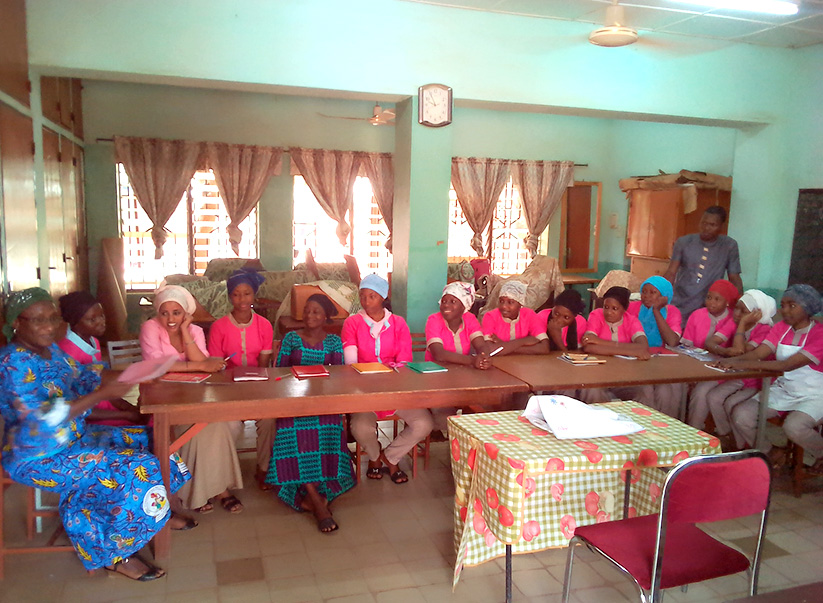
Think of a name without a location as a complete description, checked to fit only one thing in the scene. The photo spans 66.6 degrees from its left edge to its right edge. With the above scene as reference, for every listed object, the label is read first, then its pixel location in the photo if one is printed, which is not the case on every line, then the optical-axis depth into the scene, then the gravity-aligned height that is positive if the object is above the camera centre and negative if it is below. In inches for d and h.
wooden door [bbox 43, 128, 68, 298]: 218.8 -2.7
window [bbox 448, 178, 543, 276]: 387.9 -10.3
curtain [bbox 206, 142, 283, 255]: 329.4 +19.6
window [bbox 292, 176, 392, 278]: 357.7 -10.7
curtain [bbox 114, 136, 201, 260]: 314.7 +18.9
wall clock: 201.6 +35.7
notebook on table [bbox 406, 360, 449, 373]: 138.5 -33.5
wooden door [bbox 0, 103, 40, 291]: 159.3 +1.2
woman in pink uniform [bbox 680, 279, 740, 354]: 174.1 -26.8
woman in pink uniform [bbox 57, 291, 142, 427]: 126.4 -28.1
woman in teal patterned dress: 136.6 -54.6
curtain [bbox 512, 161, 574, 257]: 380.5 +20.1
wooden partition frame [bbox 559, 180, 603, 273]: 392.5 -5.5
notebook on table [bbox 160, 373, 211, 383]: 125.2 -33.8
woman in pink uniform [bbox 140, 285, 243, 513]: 133.8 -47.5
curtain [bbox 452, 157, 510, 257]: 371.2 +19.3
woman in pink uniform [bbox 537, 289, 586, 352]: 170.9 -27.8
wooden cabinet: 283.0 +5.6
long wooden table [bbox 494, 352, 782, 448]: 134.1 -34.0
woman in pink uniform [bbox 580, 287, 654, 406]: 162.2 -29.6
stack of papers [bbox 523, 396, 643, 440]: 100.6 -32.7
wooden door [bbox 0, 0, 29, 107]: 152.6 +38.9
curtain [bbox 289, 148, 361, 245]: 344.5 +20.7
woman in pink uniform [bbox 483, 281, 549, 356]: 163.8 -28.1
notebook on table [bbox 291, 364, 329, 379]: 131.0 -33.6
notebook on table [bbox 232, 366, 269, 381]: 127.3 -33.6
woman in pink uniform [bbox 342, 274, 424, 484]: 146.6 -32.4
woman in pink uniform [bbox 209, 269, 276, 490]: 150.6 -30.1
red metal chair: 74.4 -41.6
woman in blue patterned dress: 105.7 -43.6
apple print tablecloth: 91.7 -40.1
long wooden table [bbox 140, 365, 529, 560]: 112.2 -34.2
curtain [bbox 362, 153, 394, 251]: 357.4 +20.8
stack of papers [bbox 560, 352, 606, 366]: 150.8 -33.5
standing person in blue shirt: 207.6 -12.6
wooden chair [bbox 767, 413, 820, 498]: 150.3 -57.8
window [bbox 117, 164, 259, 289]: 331.6 -14.2
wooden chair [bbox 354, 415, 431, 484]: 151.0 -58.6
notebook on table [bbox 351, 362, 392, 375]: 137.0 -33.8
